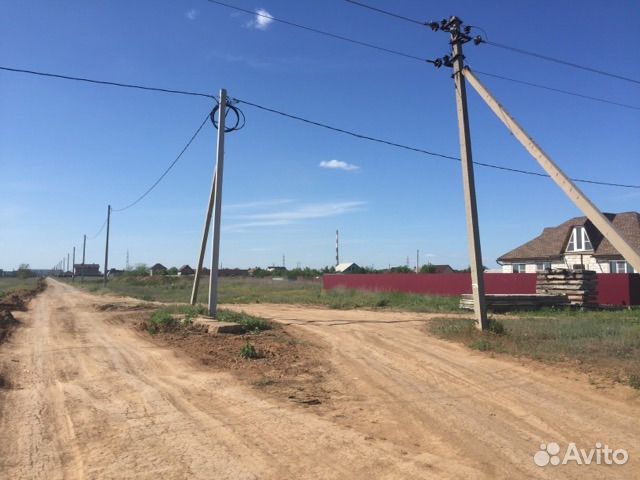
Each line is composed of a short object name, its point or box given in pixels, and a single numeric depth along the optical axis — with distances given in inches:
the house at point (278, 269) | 4968.0
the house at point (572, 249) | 1411.2
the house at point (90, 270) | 6697.8
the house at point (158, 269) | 5247.0
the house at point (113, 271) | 6537.9
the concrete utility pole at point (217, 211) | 659.4
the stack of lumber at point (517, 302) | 893.8
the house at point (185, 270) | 5165.4
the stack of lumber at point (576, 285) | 956.6
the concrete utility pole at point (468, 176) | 501.4
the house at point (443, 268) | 3212.6
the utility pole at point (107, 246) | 2246.1
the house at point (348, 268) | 3427.7
